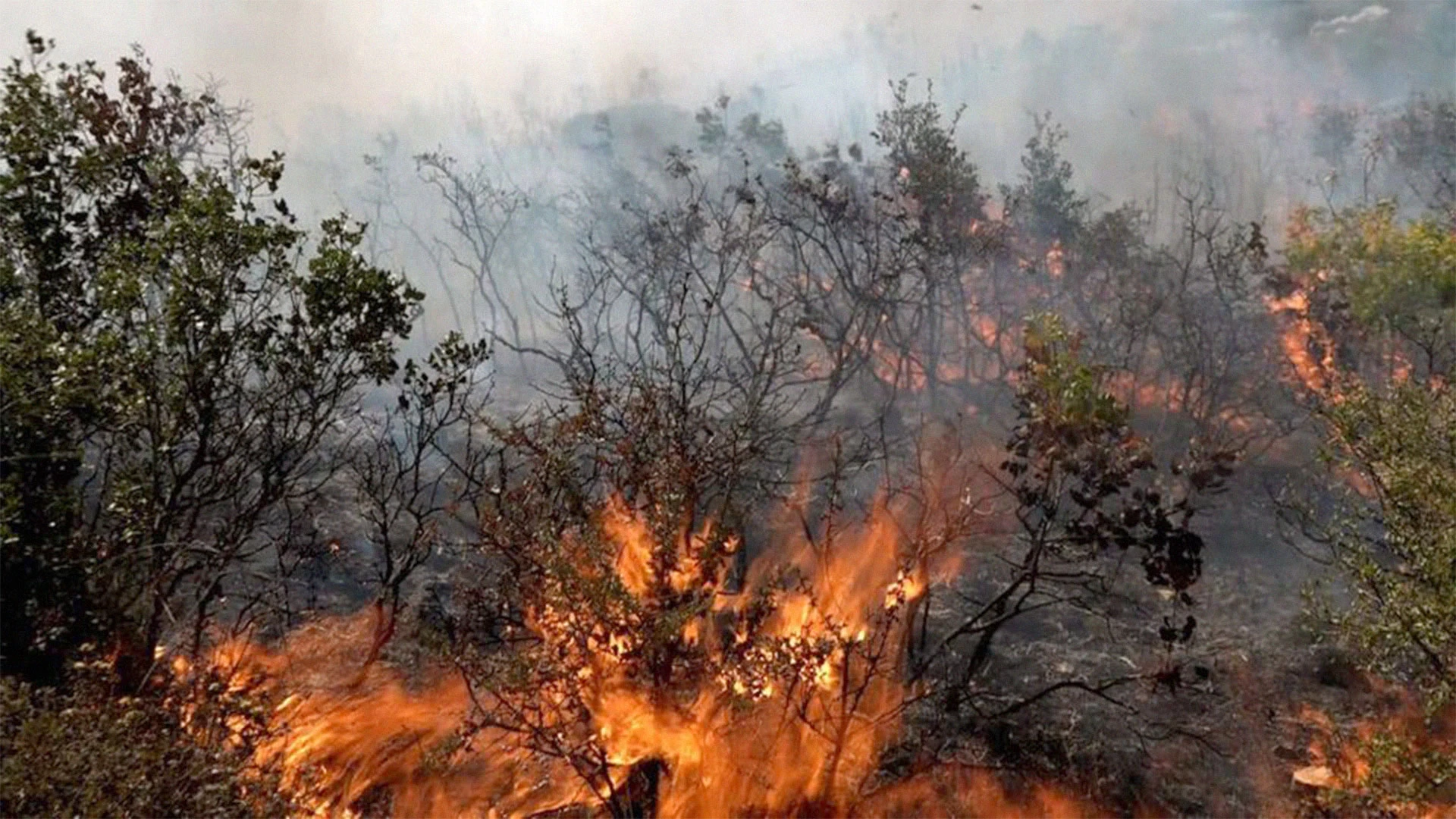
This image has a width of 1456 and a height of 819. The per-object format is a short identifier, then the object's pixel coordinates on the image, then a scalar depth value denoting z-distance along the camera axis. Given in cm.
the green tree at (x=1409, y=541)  1130
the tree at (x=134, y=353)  1094
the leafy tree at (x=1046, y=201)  4212
